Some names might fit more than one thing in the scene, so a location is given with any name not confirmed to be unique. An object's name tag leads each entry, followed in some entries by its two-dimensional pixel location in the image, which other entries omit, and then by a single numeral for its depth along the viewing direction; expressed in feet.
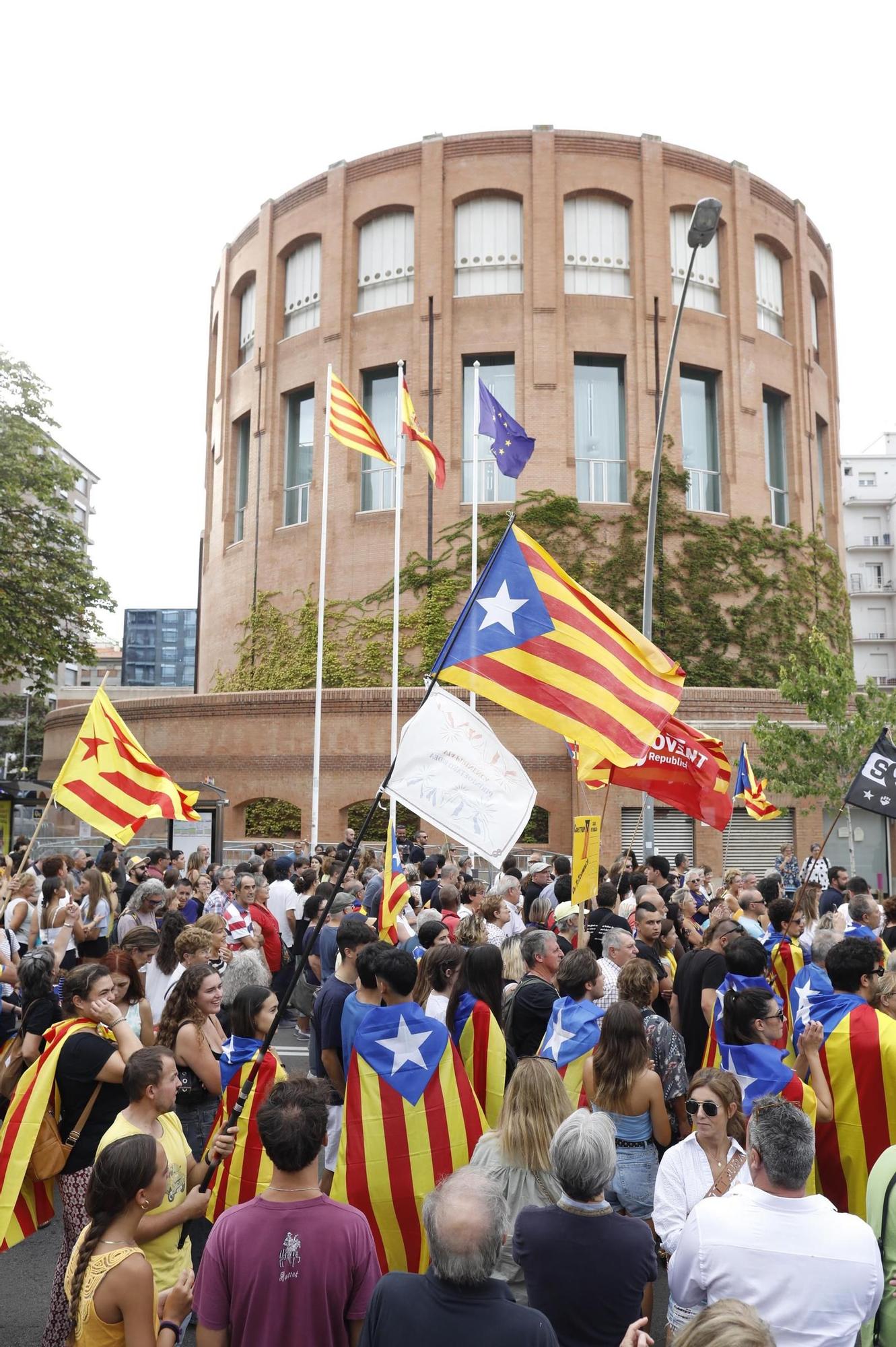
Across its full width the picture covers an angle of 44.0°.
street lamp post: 50.52
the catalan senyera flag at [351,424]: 72.43
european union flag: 66.95
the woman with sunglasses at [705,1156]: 13.71
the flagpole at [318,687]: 84.94
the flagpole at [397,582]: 82.48
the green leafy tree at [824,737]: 84.02
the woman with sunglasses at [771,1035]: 16.51
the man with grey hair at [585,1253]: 11.17
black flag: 34.60
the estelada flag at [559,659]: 24.79
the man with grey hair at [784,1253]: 9.84
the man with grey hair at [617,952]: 23.67
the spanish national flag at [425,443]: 72.23
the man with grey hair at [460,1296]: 9.07
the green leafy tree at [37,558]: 93.91
